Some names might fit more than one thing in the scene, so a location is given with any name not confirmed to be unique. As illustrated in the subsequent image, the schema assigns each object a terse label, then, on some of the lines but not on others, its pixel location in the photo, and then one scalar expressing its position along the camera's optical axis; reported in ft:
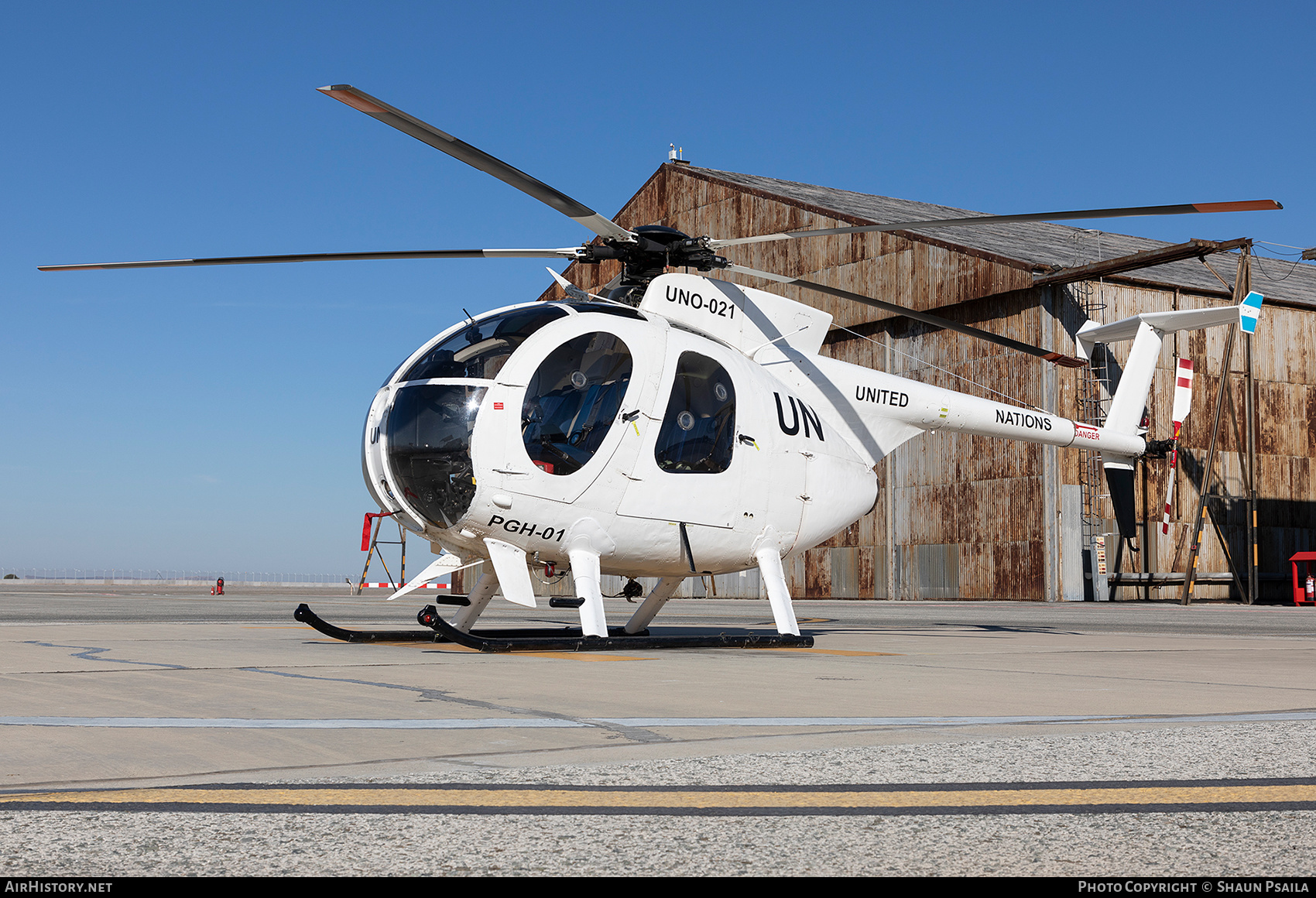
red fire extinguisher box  86.41
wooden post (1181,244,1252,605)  85.81
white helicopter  30.30
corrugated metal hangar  88.12
